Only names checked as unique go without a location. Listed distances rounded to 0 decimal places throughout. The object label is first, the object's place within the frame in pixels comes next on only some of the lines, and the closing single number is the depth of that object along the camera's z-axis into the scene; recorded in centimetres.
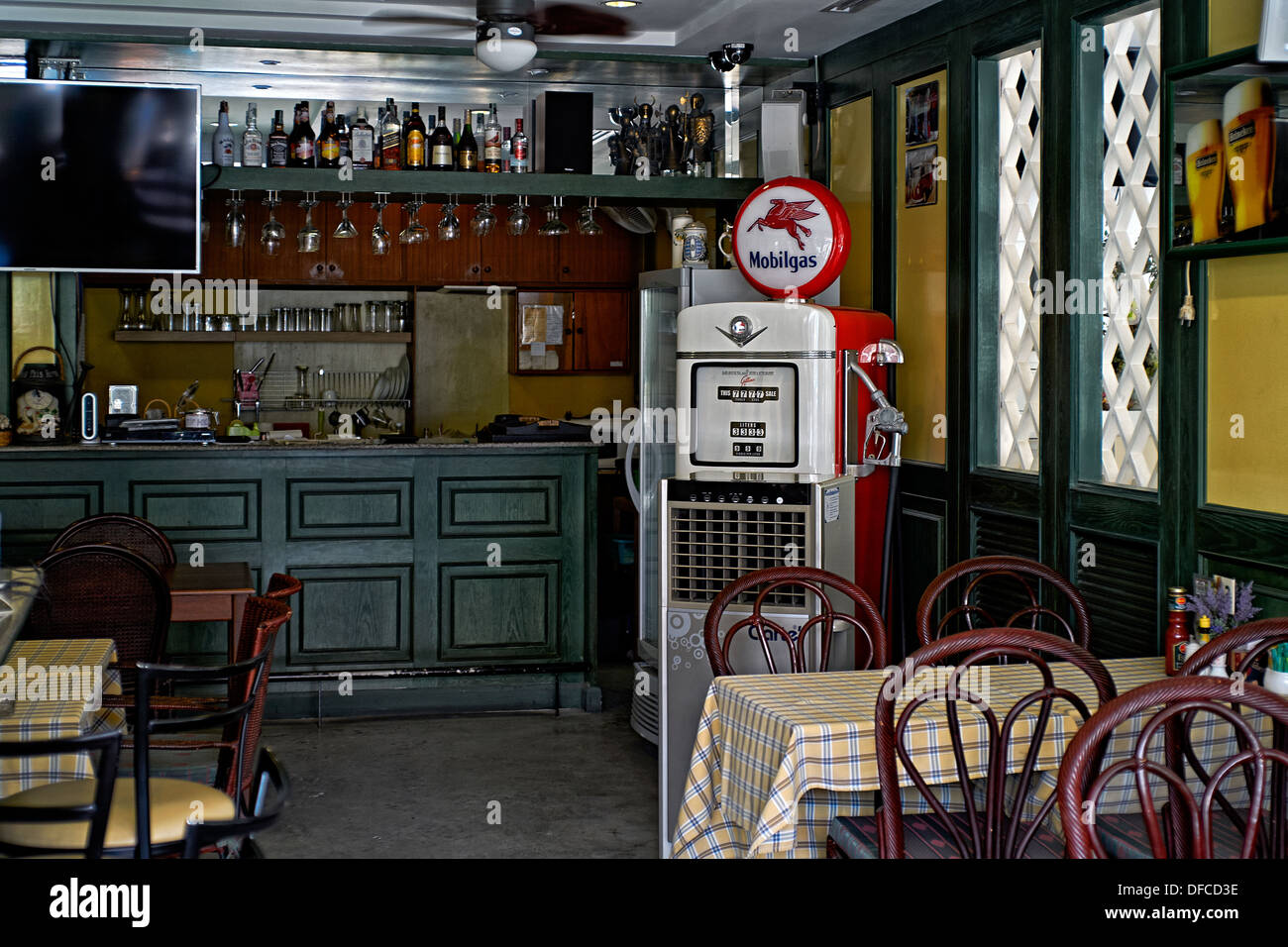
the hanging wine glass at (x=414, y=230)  626
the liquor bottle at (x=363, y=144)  610
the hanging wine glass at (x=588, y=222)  608
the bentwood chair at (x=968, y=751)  244
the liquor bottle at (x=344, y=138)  617
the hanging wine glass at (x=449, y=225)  608
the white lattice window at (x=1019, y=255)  457
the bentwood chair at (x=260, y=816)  234
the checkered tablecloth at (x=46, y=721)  280
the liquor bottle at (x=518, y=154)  625
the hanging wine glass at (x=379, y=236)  619
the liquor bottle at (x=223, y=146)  603
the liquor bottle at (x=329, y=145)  607
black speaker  614
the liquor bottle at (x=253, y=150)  606
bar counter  586
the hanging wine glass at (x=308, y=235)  624
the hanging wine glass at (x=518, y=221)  603
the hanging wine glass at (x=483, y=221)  600
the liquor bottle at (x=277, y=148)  605
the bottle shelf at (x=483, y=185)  592
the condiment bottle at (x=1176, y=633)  313
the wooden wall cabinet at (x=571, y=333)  1005
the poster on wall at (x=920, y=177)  505
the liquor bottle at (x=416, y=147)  612
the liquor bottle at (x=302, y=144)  620
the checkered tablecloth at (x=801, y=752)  266
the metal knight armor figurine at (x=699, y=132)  630
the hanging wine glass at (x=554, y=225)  621
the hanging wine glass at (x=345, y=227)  625
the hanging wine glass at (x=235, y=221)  616
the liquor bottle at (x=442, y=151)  608
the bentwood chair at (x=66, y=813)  222
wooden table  475
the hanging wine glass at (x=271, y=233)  612
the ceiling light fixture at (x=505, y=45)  561
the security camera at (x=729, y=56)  589
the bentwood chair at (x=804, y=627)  341
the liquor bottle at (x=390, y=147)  612
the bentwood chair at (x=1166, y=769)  199
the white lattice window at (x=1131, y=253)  399
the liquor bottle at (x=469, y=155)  619
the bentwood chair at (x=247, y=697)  304
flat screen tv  579
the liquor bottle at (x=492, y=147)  613
